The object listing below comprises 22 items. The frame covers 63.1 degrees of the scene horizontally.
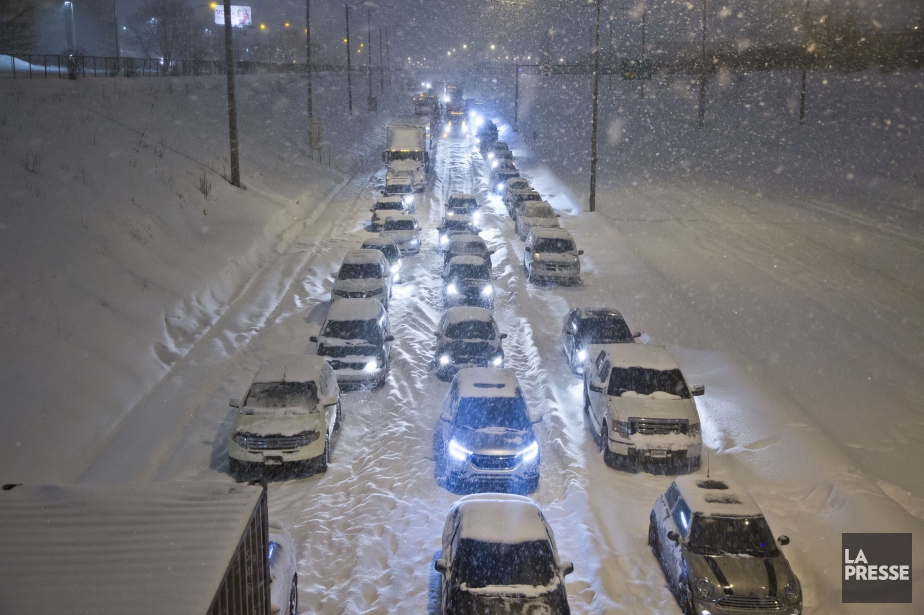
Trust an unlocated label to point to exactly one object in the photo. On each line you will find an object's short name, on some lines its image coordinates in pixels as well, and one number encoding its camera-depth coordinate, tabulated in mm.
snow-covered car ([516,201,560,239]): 28188
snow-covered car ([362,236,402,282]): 23188
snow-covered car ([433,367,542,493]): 11453
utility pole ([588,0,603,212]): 31678
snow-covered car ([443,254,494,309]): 20047
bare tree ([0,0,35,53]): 54031
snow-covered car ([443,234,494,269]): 23141
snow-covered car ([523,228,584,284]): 22594
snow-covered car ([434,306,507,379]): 15680
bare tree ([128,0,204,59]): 81562
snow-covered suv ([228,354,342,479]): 11633
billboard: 96150
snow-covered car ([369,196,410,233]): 29547
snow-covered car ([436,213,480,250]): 27336
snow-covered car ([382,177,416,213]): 34350
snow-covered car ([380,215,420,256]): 26141
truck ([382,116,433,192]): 38812
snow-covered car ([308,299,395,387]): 15188
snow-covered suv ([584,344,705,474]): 12180
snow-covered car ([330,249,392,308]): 19391
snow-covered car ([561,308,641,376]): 16219
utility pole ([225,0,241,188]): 27497
